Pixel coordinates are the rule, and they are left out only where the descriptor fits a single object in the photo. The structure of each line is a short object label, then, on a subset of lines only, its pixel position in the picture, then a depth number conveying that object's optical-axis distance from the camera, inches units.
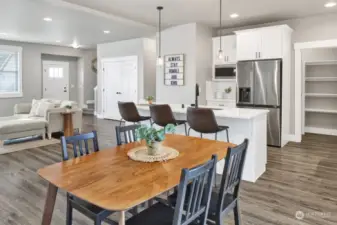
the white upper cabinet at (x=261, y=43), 210.4
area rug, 198.6
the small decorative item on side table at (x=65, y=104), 251.4
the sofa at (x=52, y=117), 228.5
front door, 390.6
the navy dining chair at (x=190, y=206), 50.9
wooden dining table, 51.4
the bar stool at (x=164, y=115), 152.0
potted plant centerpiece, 75.4
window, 337.4
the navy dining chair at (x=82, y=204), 64.9
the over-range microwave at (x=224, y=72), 244.6
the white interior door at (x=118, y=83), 329.1
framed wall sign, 250.2
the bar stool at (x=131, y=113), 174.7
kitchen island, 134.6
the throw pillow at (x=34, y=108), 260.5
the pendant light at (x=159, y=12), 191.3
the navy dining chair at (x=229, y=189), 65.9
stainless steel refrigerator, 212.4
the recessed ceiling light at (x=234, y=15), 212.1
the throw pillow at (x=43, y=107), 244.8
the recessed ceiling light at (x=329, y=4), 185.8
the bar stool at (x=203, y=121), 129.7
